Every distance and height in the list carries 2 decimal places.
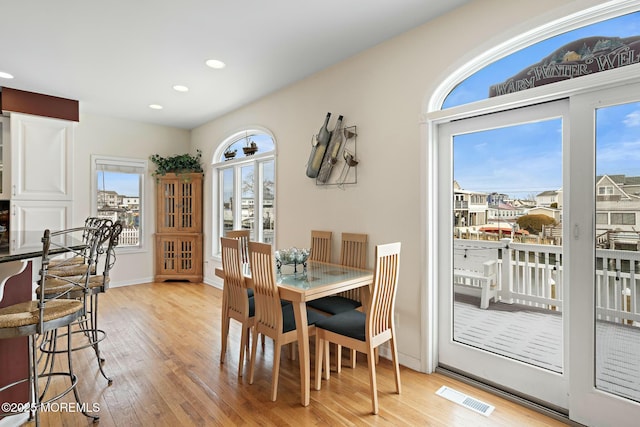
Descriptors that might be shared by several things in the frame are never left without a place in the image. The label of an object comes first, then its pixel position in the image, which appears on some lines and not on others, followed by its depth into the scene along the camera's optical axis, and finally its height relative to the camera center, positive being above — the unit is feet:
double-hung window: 18.43 +1.18
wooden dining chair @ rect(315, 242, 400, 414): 7.41 -2.55
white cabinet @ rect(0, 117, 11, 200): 15.01 +2.32
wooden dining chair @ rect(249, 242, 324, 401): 7.86 -2.29
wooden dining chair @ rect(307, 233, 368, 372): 9.50 -2.42
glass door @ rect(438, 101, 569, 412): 7.50 -0.91
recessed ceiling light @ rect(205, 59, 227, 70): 11.55 +5.10
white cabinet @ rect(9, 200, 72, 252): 14.76 -0.04
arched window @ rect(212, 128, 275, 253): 15.85 +1.53
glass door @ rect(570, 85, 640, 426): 6.43 -0.95
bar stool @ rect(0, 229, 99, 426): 5.32 -1.67
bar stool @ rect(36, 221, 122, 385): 6.76 -1.52
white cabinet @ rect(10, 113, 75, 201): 14.73 +2.52
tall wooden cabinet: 20.02 -0.88
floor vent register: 7.41 -4.21
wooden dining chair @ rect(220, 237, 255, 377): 8.90 -2.26
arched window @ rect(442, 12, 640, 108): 6.50 +3.25
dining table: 7.69 -1.71
